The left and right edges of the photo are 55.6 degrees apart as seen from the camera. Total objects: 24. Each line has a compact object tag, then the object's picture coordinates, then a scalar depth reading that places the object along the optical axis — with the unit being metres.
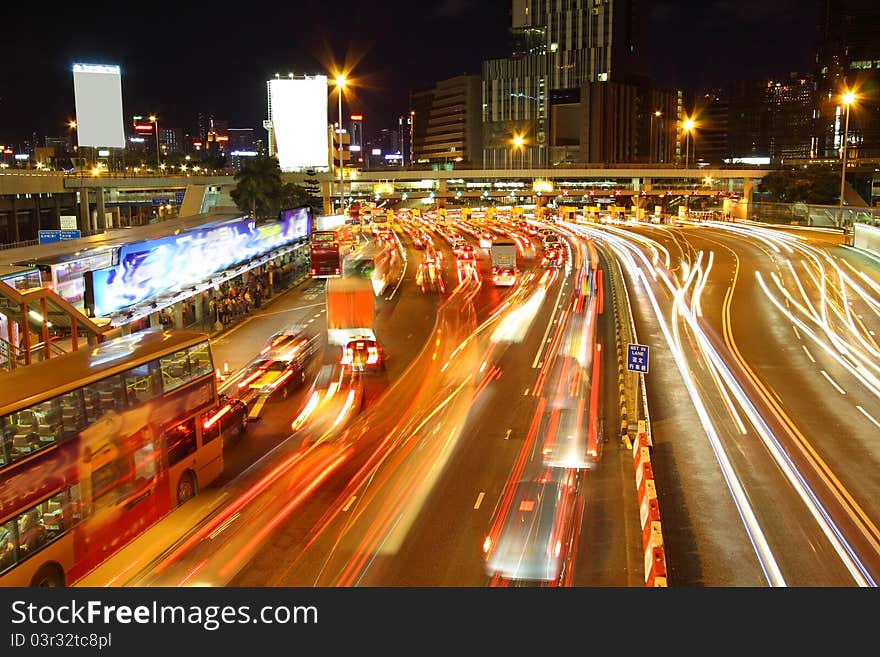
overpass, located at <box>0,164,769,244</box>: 72.31
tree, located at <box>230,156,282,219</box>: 64.06
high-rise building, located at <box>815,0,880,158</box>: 151.50
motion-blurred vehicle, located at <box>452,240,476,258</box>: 66.88
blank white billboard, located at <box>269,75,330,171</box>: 83.88
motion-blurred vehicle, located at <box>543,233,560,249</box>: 70.38
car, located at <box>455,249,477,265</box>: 65.44
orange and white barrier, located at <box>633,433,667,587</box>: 11.55
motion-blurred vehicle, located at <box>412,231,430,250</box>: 81.44
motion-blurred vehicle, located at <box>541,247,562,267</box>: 62.25
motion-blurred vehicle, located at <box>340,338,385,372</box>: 27.73
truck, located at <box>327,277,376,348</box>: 31.06
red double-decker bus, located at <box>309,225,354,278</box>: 50.53
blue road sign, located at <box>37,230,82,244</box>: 43.56
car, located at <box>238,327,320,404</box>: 24.16
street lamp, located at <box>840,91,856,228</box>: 57.66
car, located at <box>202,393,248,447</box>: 19.81
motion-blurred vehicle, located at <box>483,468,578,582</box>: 12.84
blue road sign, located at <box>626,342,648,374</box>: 20.22
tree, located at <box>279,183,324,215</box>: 68.40
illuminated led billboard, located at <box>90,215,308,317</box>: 24.61
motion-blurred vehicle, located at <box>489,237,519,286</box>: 52.27
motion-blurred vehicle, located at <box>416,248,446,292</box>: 52.75
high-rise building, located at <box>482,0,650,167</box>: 187.00
